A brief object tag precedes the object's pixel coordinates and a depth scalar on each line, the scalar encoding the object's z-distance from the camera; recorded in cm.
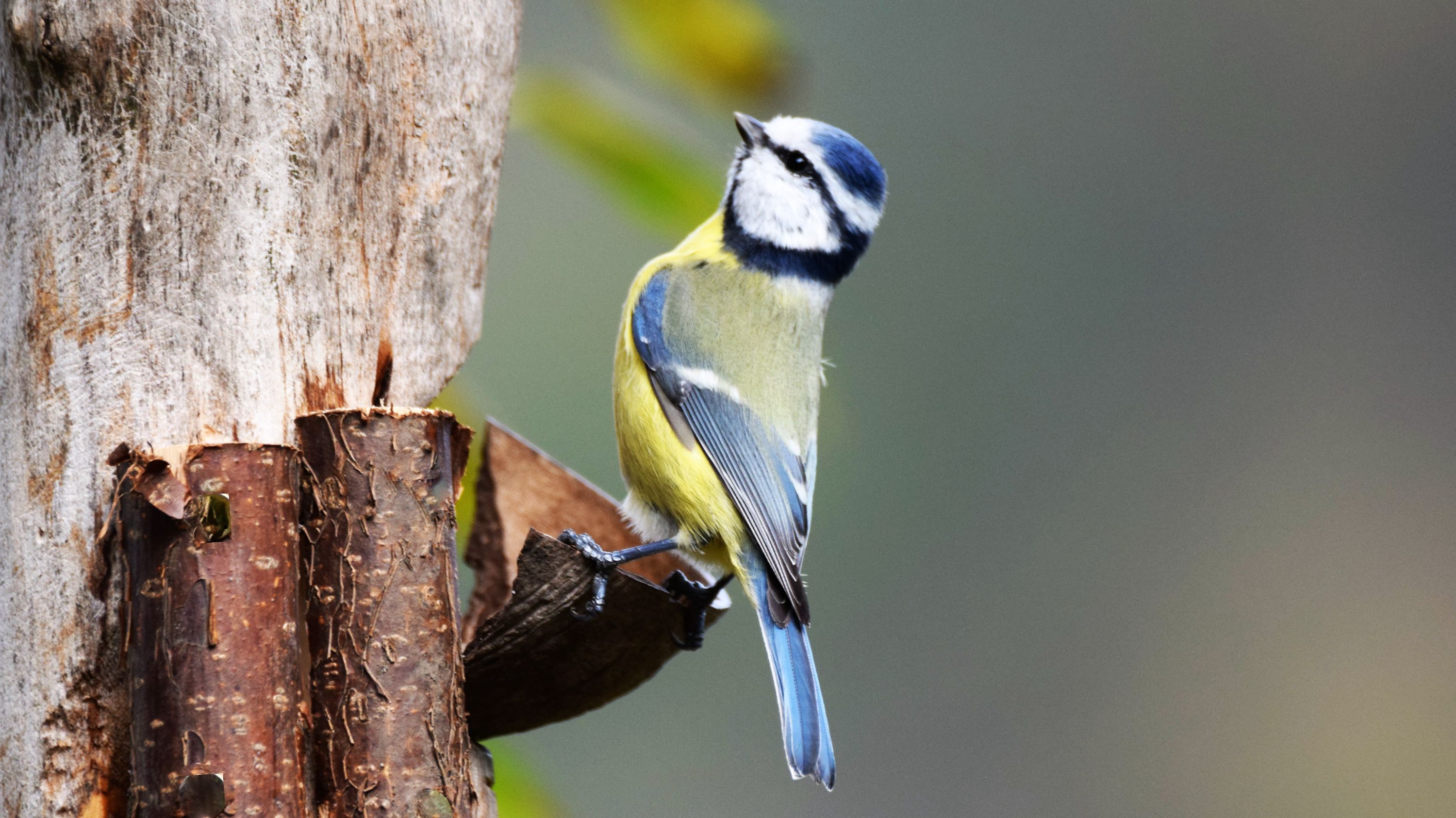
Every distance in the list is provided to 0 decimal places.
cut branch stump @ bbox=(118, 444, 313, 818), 363
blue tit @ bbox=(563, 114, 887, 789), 369
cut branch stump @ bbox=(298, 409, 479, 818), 364
